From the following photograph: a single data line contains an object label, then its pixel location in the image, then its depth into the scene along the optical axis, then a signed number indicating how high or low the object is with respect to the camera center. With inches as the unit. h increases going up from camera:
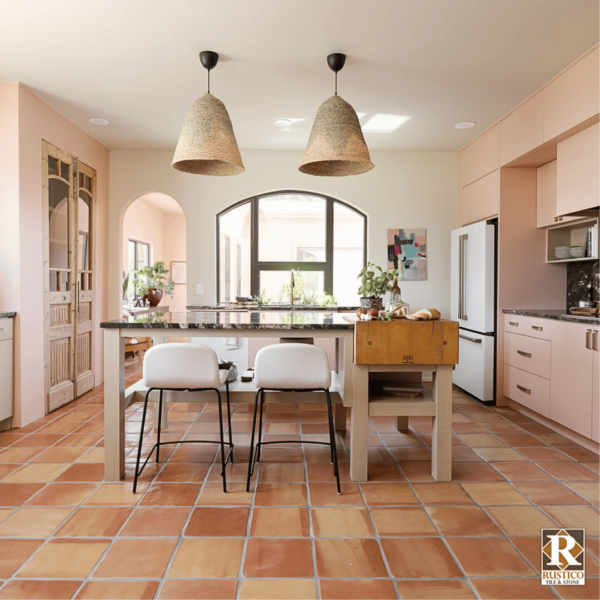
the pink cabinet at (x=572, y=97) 119.7 +54.2
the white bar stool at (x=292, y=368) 99.3 -17.6
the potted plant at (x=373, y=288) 108.5 -0.1
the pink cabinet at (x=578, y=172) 123.7 +33.5
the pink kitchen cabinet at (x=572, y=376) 122.3 -24.8
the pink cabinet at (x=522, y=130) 145.3 +53.8
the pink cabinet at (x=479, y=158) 175.3 +54.3
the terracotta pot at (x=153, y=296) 225.5 -4.8
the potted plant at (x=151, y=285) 225.5 +0.7
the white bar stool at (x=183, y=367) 98.7 -17.4
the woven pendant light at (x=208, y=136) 98.2 +33.1
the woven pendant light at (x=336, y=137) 99.8 +33.5
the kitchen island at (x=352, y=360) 100.7 -16.3
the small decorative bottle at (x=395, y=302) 106.9 -3.4
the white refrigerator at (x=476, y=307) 169.6 -7.2
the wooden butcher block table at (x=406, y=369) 100.6 -18.4
